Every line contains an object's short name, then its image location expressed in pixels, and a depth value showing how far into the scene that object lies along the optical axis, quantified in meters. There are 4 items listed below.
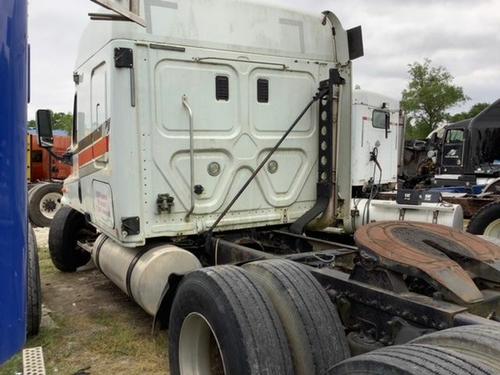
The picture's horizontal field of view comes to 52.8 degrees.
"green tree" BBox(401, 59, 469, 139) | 43.66
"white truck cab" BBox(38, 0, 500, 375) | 2.52
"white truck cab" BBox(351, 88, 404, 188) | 11.02
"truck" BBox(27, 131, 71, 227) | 11.53
